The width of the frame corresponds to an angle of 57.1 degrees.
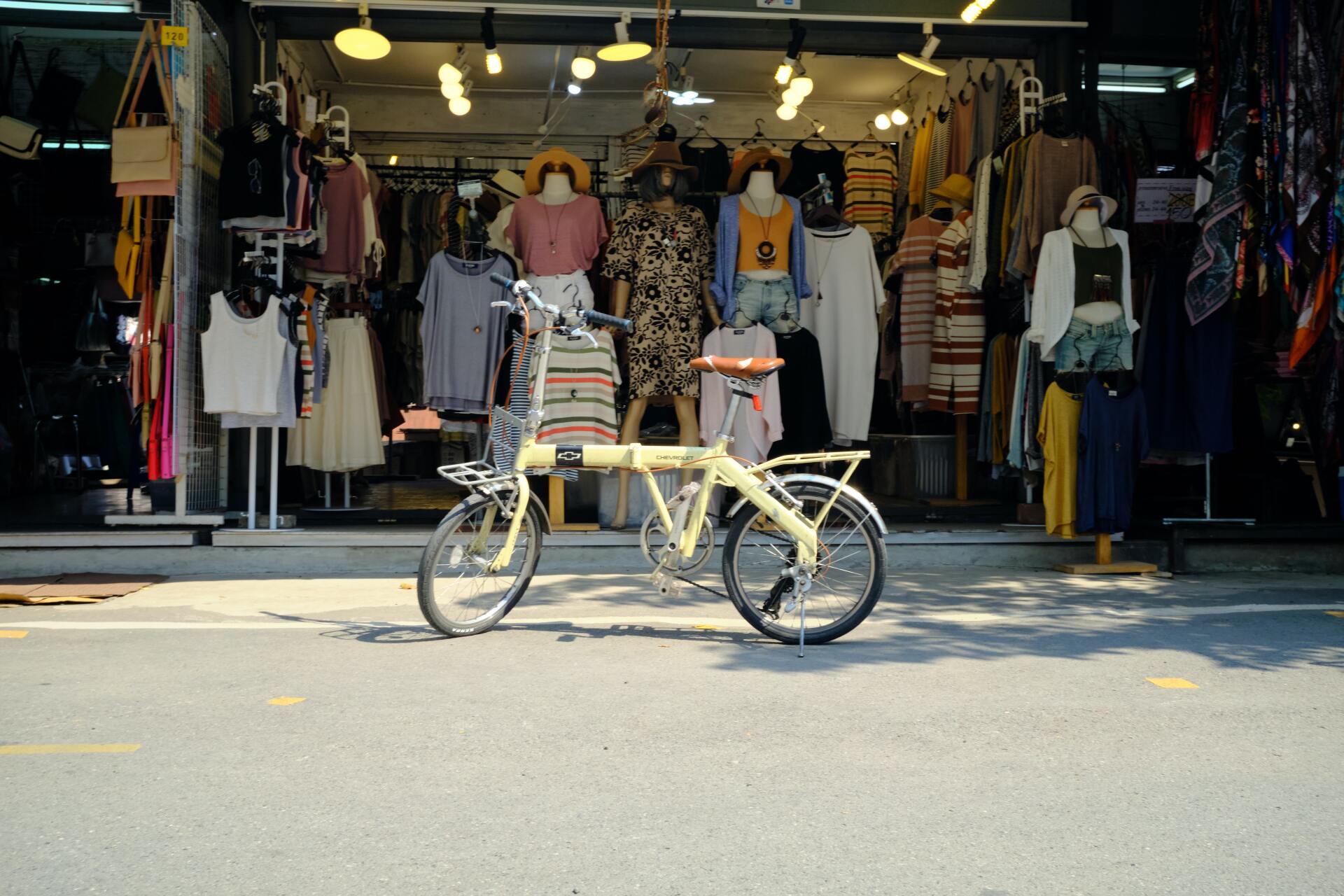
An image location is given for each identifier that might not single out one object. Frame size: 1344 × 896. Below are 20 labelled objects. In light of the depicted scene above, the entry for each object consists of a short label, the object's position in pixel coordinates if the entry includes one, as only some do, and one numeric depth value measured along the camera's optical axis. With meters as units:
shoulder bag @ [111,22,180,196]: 7.02
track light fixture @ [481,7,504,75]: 7.77
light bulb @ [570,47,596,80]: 8.92
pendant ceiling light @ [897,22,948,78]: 8.05
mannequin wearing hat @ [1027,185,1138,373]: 7.27
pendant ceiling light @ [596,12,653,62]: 7.70
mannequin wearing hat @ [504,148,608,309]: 7.69
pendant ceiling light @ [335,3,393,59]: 7.43
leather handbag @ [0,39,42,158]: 8.97
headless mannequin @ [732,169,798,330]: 7.75
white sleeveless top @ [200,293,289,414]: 7.13
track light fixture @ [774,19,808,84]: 7.98
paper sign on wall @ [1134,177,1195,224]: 7.86
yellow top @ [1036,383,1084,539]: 7.36
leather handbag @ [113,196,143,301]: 7.37
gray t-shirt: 8.01
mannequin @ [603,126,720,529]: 7.62
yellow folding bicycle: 5.14
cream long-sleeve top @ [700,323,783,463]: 7.74
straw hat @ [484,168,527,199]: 9.18
